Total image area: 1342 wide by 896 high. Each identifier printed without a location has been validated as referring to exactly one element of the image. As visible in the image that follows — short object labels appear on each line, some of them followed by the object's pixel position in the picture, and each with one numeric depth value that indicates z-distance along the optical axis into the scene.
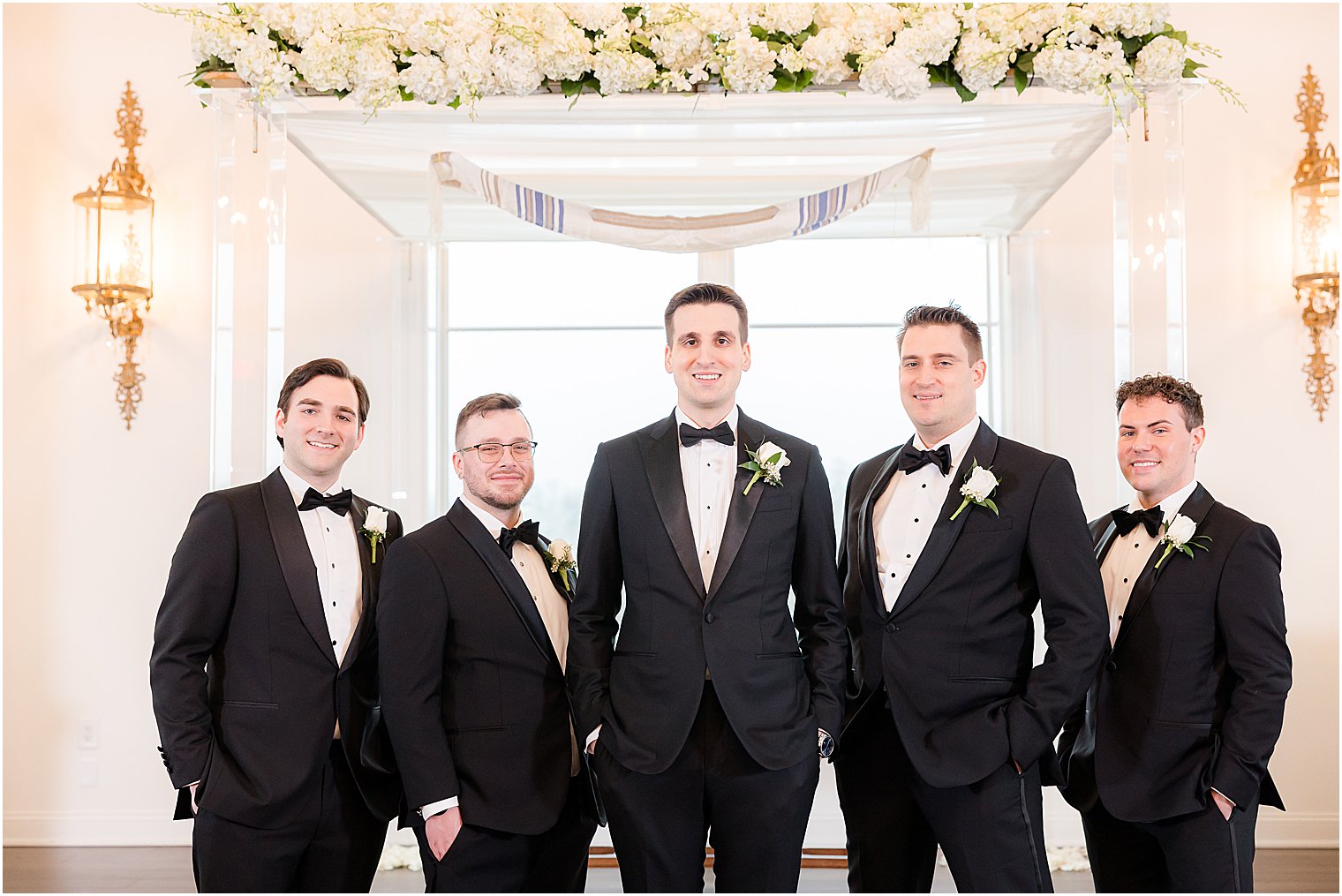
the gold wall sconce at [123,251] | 4.93
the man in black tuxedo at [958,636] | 2.53
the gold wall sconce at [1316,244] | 4.81
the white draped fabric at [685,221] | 3.84
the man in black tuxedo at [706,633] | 2.50
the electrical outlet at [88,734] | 4.94
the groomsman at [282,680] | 2.57
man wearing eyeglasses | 2.56
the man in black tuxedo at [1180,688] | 2.61
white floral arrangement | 3.17
